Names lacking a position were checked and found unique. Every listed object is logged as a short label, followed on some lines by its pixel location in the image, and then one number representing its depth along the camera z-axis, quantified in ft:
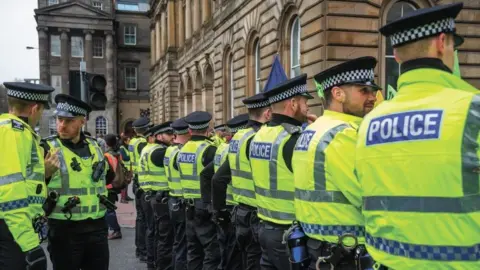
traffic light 27.12
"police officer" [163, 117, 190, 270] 21.02
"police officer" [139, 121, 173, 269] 22.61
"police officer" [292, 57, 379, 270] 9.18
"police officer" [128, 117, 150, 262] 27.20
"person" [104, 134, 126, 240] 16.75
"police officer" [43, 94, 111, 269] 14.17
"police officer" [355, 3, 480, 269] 6.38
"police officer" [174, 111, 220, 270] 18.94
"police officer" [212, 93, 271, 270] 15.08
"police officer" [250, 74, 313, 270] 12.21
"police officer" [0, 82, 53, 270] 10.55
